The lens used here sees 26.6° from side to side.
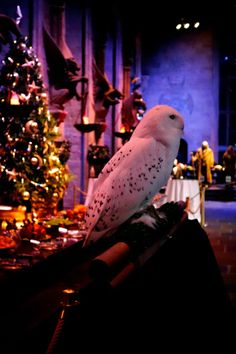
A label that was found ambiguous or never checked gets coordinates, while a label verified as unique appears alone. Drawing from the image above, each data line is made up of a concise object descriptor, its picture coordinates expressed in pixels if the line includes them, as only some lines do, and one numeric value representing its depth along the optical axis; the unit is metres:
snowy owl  1.75
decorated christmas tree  6.75
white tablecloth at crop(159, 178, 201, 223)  9.50
